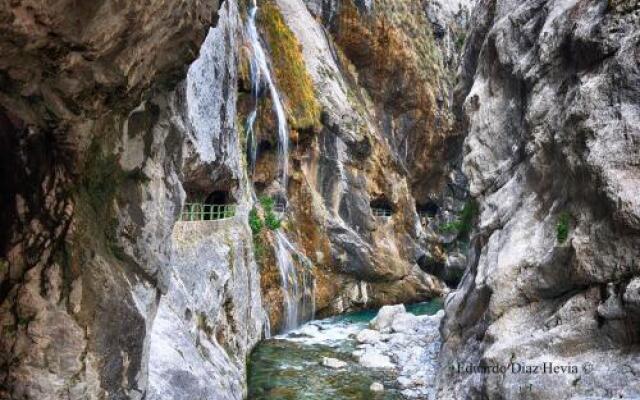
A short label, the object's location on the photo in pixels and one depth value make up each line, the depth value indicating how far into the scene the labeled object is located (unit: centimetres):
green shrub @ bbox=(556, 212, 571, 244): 1057
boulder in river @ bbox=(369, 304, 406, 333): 2131
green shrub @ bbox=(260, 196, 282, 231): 2234
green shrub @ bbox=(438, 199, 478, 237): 3659
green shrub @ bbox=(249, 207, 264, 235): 2087
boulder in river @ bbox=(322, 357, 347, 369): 1579
